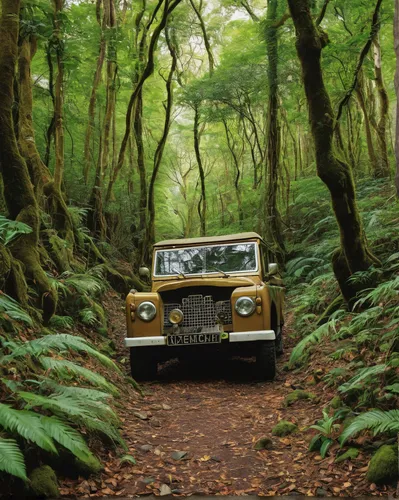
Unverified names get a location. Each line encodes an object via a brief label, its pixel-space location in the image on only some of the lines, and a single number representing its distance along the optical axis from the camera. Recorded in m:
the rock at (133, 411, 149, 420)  5.17
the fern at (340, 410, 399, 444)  3.20
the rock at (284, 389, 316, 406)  5.37
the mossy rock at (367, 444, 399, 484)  3.05
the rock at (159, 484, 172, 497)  3.35
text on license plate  6.54
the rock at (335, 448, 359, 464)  3.52
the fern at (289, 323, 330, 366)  6.32
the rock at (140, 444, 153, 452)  4.23
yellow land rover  6.54
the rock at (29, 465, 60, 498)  2.92
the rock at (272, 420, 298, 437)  4.50
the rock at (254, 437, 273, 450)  4.19
